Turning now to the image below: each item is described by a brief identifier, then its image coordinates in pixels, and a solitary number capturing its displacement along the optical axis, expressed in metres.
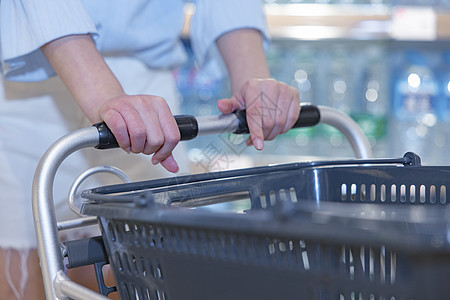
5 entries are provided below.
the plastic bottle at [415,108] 2.07
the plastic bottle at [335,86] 2.21
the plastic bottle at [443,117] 2.07
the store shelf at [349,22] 1.83
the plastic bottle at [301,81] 2.22
